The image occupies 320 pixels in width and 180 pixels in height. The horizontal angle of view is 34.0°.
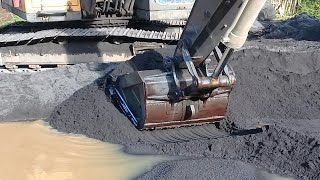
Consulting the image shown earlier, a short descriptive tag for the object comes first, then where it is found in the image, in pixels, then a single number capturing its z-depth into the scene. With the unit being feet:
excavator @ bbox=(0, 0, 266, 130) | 14.90
